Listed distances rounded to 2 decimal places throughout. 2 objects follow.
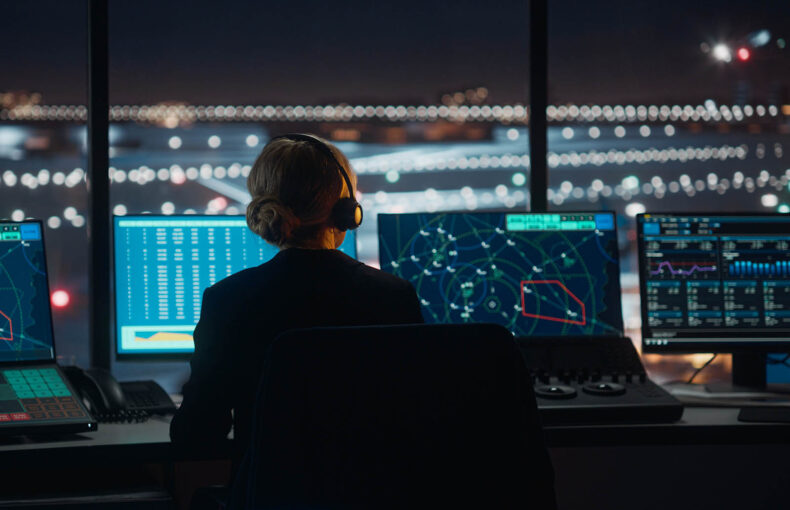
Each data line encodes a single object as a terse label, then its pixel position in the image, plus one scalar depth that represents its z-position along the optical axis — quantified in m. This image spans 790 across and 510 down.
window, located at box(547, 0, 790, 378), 2.54
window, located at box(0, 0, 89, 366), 2.38
